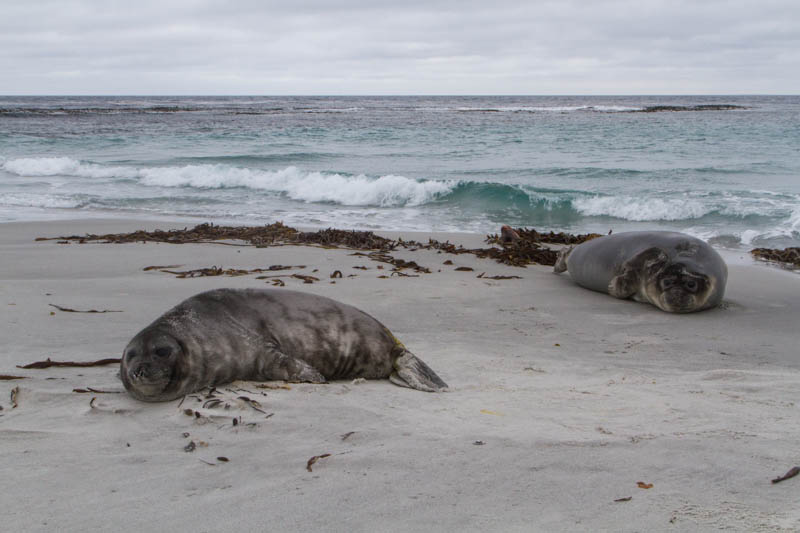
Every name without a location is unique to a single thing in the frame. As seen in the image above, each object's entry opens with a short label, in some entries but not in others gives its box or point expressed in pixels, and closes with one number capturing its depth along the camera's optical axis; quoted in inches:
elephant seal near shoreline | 251.2
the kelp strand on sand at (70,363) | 143.7
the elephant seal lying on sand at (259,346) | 127.2
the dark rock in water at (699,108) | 2815.7
